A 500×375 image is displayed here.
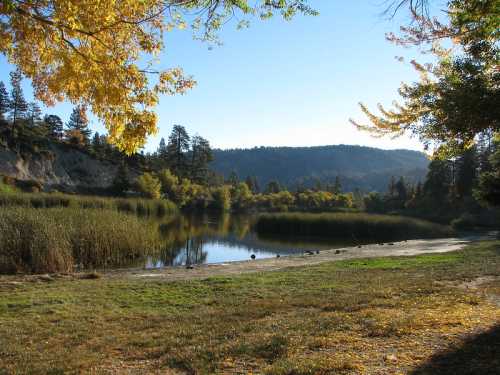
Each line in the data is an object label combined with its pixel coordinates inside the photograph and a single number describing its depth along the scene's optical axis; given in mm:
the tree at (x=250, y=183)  134462
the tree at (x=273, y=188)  125375
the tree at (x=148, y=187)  71062
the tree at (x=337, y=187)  107500
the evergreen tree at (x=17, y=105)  78938
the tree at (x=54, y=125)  94156
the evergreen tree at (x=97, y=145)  90700
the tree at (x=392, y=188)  88862
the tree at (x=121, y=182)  75750
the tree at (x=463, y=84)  7176
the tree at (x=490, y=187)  14914
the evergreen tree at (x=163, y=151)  113062
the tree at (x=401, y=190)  82275
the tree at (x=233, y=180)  126538
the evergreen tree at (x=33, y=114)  88969
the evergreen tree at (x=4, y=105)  78750
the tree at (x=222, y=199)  88562
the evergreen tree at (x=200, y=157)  112850
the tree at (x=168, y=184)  80188
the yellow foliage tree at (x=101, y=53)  7000
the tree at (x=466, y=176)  66812
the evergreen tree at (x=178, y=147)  111812
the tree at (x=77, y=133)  90062
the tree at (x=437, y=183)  70938
